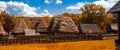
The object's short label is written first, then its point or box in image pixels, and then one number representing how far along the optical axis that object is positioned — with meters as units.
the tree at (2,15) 44.31
